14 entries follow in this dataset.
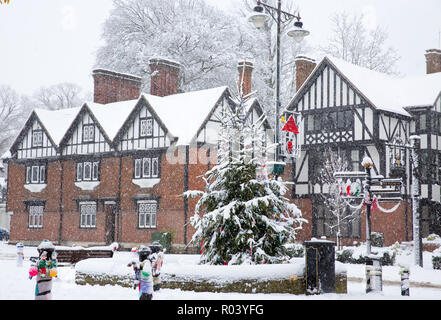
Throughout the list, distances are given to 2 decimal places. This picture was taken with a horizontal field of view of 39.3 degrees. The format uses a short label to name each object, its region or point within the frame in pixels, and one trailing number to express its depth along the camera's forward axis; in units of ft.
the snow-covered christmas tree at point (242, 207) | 53.21
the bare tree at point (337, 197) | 102.78
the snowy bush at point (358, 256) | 82.17
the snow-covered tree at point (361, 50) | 142.00
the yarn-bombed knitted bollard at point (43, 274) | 36.91
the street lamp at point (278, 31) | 55.21
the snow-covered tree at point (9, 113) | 171.12
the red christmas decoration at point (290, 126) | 61.34
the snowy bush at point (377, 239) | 98.17
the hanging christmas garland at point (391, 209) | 97.41
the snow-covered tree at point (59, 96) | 202.08
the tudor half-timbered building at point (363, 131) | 102.68
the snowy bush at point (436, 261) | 75.52
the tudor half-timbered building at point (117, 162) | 106.42
